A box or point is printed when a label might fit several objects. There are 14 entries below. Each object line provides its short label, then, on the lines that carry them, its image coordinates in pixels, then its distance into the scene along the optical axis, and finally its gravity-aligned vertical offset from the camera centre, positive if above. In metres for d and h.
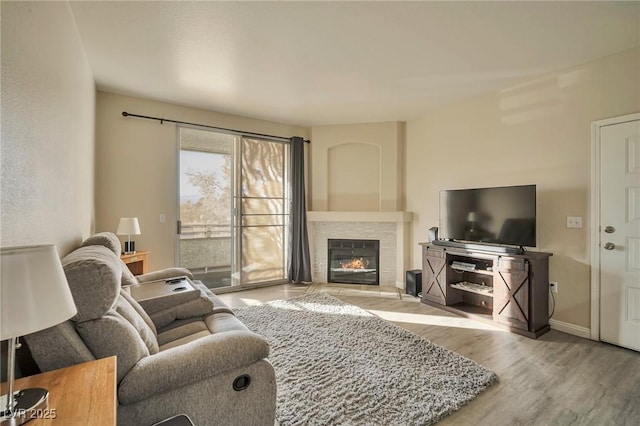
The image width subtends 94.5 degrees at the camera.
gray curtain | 5.07 -0.22
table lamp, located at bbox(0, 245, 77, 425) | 0.71 -0.23
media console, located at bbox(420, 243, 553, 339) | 2.96 -0.87
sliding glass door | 4.43 +0.05
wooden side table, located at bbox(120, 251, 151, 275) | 3.60 -0.65
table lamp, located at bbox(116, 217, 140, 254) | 3.41 -0.18
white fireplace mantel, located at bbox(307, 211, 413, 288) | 4.83 -0.38
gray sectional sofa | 1.16 -0.66
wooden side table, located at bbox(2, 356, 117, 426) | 0.85 -0.59
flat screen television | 3.11 -0.05
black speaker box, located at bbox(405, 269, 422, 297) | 4.36 -1.06
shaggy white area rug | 1.83 -1.23
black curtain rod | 3.83 +1.25
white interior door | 2.66 -0.22
